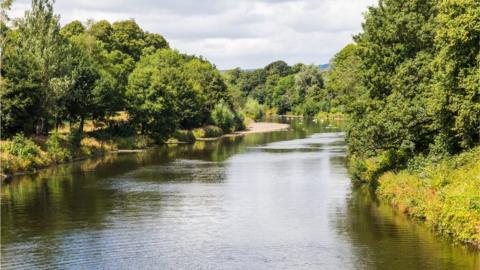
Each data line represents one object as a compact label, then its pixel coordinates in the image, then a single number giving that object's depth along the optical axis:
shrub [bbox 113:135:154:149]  99.56
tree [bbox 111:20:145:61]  157.00
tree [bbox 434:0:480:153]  39.62
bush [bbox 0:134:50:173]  68.06
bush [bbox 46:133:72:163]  78.12
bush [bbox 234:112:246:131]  155.38
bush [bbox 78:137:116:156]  88.24
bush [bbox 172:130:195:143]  117.75
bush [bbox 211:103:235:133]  140.38
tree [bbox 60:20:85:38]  141.15
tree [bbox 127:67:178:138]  104.69
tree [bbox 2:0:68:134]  73.44
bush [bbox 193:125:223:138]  128.50
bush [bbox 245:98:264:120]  198.38
